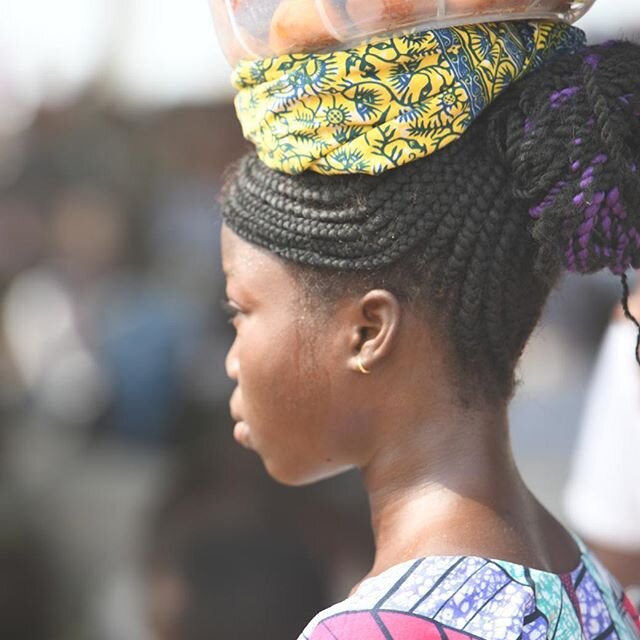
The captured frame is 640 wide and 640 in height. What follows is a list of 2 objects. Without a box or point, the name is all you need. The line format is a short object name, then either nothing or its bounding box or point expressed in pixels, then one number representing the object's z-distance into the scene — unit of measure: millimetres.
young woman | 2176
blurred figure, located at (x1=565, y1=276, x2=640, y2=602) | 2615
